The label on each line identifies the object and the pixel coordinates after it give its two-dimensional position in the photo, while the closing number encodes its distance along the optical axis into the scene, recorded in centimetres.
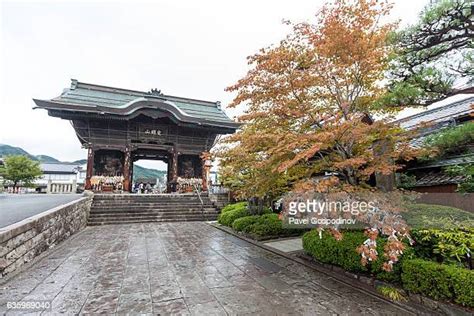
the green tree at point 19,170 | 2520
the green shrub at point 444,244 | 318
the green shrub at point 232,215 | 985
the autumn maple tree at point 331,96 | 406
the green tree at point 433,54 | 420
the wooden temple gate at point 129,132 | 1502
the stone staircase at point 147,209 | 1109
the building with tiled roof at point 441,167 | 548
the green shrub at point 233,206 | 1158
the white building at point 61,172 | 4172
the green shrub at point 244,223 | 836
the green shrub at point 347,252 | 374
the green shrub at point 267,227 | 771
